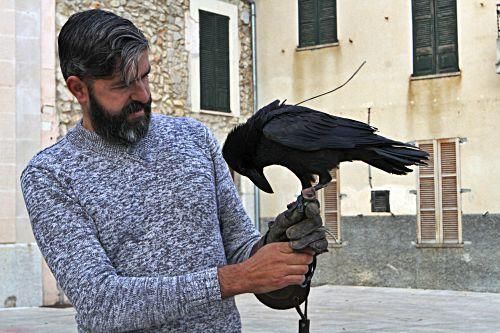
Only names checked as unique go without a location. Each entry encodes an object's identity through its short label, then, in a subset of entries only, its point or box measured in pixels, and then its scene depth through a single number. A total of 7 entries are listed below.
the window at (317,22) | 14.99
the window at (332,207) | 14.91
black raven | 2.53
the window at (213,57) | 14.65
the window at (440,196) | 13.71
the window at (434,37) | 13.77
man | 2.23
